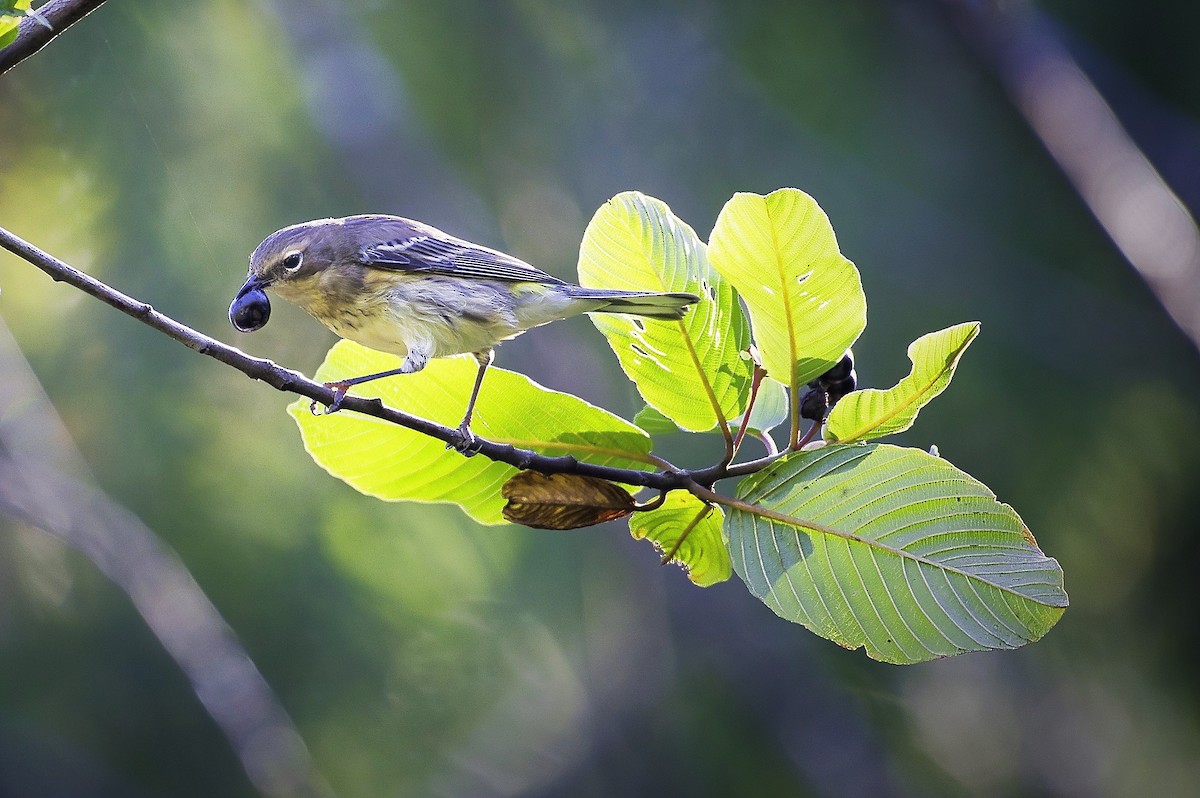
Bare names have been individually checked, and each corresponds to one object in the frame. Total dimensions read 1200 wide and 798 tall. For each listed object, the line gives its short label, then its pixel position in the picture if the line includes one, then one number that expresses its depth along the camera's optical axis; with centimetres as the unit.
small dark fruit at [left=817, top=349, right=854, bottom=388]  466
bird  480
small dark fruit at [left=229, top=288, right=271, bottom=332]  471
